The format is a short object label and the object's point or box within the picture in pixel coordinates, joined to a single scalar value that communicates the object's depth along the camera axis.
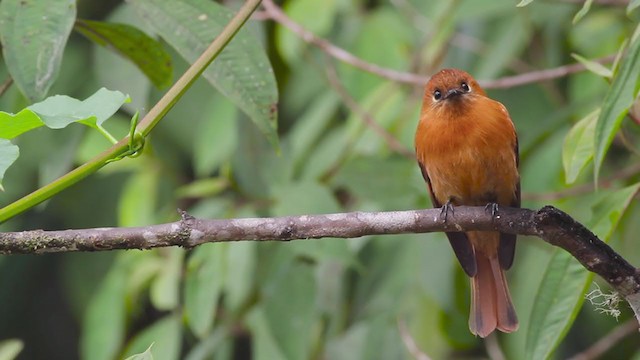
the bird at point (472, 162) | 6.59
